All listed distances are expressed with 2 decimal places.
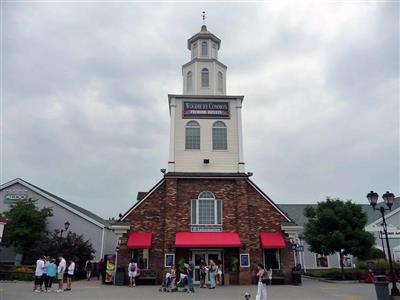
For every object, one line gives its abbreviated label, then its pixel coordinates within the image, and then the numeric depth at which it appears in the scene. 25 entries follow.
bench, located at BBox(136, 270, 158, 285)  23.06
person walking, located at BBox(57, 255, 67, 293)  18.69
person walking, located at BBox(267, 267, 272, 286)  23.08
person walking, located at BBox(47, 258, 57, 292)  18.57
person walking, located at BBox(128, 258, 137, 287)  21.89
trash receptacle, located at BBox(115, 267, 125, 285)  22.73
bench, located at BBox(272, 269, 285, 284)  23.46
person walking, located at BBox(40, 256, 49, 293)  18.42
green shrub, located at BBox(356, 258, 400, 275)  25.55
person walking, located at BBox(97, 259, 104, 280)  27.39
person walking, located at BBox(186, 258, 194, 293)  19.16
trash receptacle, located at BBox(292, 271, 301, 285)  22.94
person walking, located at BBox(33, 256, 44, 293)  18.16
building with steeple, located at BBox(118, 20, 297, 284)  23.39
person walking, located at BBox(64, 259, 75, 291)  19.23
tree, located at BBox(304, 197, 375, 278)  26.33
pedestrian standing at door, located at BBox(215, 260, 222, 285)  22.69
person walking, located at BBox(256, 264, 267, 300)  13.80
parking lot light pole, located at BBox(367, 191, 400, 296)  18.14
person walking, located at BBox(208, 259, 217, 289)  20.95
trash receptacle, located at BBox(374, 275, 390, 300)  13.98
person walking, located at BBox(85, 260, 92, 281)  27.71
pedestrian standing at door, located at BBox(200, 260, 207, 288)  21.89
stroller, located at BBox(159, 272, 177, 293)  19.49
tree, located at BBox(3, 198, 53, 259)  29.27
